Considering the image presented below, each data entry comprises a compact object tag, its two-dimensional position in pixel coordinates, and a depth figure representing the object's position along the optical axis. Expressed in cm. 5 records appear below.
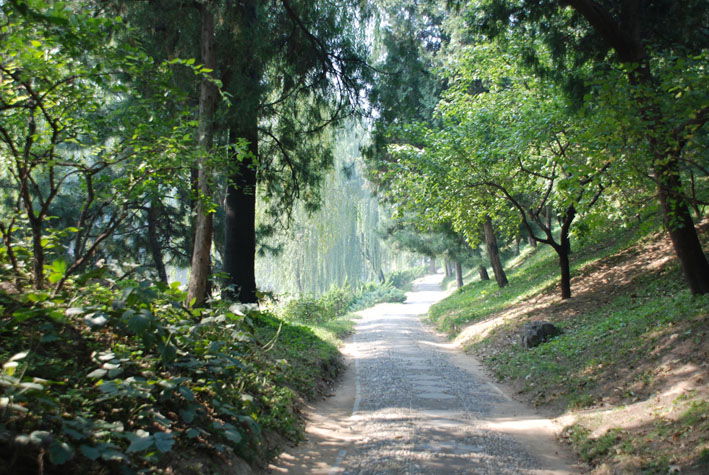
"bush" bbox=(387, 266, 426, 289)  4894
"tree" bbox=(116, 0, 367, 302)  867
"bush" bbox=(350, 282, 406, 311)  3291
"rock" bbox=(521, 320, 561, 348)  1014
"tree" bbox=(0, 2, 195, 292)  412
